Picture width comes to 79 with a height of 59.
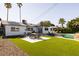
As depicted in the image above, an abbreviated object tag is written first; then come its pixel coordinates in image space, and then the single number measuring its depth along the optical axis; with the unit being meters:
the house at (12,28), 5.73
